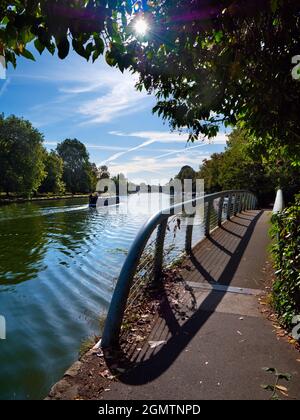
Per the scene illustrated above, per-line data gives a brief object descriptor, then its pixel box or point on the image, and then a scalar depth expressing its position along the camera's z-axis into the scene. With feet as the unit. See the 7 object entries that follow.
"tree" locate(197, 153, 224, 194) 149.79
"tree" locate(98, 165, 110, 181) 420.28
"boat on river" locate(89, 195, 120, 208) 125.00
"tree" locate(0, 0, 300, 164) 7.46
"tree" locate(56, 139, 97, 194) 273.25
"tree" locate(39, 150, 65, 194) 214.07
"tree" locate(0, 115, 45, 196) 150.67
